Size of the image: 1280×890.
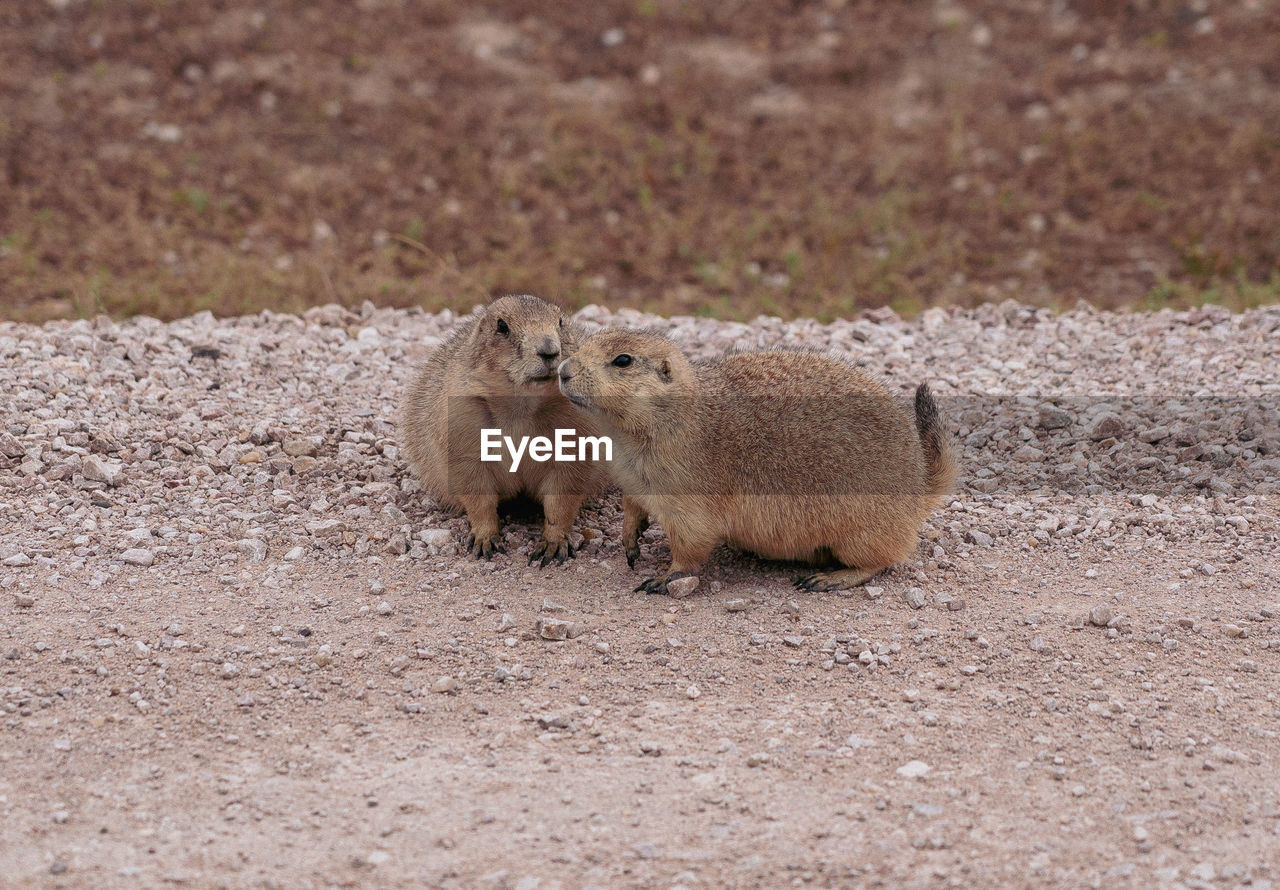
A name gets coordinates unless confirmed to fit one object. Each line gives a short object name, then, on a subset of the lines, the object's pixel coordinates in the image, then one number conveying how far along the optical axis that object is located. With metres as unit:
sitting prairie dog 10.36
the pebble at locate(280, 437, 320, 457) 12.41
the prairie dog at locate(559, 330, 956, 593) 10.06
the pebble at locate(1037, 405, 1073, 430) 13.00
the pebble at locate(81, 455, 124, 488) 11.73
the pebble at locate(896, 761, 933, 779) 7.86
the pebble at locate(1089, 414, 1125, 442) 12.72
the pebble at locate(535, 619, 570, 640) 9.59
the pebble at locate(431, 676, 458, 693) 8.91
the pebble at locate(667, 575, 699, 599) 10.24
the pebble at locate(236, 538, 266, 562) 10.76
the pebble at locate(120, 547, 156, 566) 10.52
